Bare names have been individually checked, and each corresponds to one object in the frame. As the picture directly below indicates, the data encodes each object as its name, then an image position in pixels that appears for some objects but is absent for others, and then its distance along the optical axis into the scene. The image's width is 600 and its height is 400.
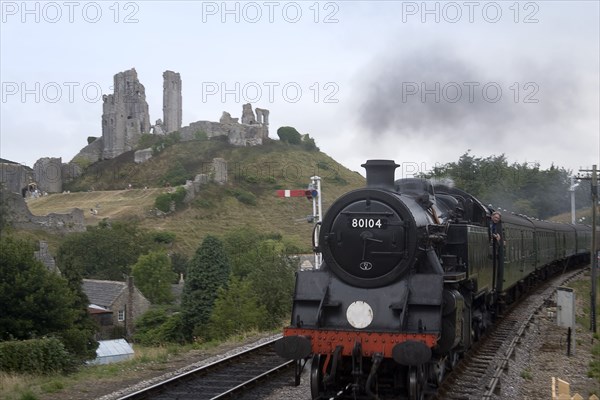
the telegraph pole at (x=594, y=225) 21.34
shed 30.72
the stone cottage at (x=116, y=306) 47.53
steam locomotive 9.34
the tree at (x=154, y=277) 56.94
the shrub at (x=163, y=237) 78.94
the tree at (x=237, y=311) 27.53
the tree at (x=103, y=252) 65.38
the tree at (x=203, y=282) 41.12
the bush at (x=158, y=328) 40.91
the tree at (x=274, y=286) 30.05
